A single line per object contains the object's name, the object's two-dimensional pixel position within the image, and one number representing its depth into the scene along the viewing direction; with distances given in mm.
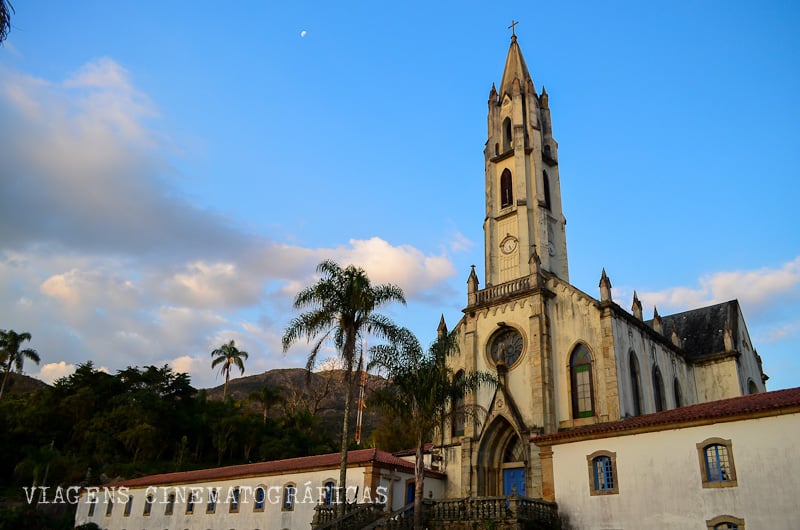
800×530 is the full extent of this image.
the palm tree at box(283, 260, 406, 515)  25422
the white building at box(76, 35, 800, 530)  20734
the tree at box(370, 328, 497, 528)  25031
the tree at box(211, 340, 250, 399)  82125
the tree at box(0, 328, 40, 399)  70625
